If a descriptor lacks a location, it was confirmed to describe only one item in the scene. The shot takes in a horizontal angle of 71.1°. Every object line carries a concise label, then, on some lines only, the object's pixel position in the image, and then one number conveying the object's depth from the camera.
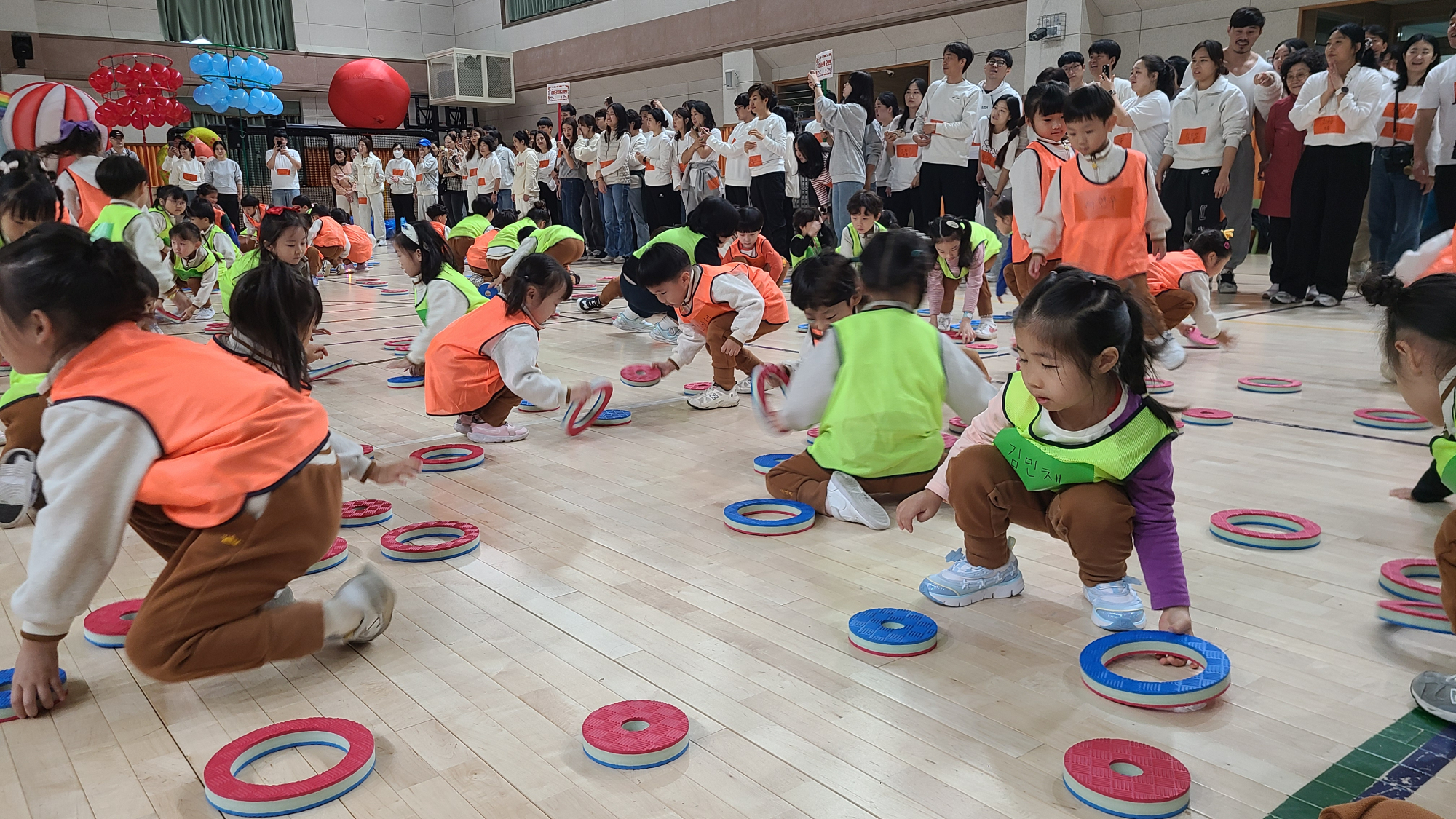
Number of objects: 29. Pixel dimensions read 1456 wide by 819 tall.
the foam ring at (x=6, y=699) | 1.94
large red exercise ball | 18.02
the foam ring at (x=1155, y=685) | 1.88
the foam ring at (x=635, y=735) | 1.74
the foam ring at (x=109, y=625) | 2.29
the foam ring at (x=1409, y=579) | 2.34
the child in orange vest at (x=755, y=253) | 6.75
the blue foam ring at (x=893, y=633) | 2.15
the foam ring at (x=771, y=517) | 2.98
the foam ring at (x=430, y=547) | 2.80
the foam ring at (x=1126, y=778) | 1.56
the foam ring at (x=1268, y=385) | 4.62
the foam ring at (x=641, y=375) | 5.32
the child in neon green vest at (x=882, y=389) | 2.99
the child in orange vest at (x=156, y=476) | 1.78
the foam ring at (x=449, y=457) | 3.77
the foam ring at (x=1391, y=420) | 3.96
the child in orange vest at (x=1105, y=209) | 4.59
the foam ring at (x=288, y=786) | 1.61
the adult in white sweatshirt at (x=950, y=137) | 8.33
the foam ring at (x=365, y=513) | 3.13
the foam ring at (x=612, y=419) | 4.45
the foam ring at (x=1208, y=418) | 4.08
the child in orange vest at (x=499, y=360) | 4.02
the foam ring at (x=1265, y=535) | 2.73
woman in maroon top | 7.82
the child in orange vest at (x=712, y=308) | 4.76
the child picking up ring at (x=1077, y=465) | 2.04
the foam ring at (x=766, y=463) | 3.67
